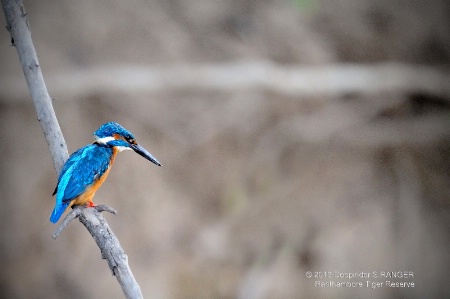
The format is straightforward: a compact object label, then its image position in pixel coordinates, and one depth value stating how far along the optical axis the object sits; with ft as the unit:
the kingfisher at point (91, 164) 28.90
